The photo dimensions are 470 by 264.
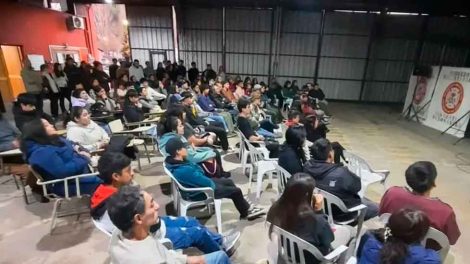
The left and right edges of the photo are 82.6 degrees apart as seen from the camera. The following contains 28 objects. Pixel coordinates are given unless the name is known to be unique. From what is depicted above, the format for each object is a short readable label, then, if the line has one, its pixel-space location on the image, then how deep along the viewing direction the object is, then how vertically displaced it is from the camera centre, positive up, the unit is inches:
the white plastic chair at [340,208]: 81.6 -44.9
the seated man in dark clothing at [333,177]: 82.4 -35.7
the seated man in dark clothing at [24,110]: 132.7 -28.6
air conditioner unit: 409.7 +44.7
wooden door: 315.0 -24.3
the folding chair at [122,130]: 149.3 -43.2
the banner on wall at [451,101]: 248.7 -38.1
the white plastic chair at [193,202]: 92.0 -50.0
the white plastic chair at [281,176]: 99.3 -43.7
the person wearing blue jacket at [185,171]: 93.0 -39.0
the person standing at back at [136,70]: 348.8 -21.5
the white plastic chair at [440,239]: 64.2 -41.6
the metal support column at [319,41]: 402.3 +25.3
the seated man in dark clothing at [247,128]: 139.9 -39.5
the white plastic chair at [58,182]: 92.1 -44.7
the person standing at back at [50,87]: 258.7 -33.4
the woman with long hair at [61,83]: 274.7 -30.8
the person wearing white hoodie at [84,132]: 126.5 -36.8
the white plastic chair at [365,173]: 110.9 -46.9
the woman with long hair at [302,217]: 60.9 -35.3
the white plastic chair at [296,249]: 58.6 -42.0
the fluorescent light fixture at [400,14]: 380.2 +64.5
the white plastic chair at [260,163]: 121.0 -48.1
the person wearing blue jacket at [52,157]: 93.5 -36.2
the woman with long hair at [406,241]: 47.1 -31.8
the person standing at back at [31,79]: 255.9 -26.0
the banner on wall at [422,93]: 297.0 -36.6
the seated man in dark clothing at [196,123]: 185.2 -46.7
